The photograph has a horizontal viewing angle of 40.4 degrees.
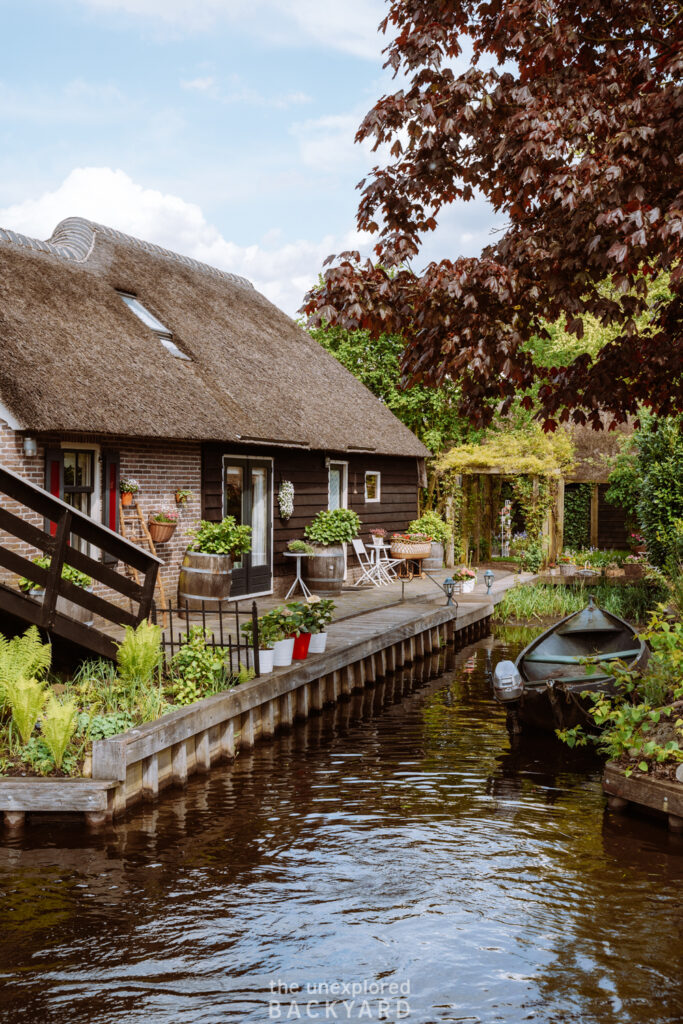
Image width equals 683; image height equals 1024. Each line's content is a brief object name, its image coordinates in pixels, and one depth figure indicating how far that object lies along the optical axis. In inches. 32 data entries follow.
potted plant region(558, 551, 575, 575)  870.4
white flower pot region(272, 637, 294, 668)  413.0
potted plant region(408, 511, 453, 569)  896.3
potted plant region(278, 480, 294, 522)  670.5
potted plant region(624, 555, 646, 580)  822.5
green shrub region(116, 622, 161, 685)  339.9
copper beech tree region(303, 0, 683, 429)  261.3
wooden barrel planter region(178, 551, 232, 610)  526.0
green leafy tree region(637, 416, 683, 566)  687.1
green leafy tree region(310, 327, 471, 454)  1024.2
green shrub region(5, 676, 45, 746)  298.5
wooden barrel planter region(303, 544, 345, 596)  660.7
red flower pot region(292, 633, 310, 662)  433.4
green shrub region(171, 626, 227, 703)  357.7
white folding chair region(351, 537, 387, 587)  772.0
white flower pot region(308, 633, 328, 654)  445.7
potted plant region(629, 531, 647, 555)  823.6
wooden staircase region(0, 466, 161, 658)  334.3
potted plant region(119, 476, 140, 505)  508.1
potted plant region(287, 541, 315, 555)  640.4
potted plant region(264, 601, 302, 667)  414.6
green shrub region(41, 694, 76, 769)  288.2
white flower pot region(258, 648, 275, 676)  395.9
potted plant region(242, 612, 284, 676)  397.4
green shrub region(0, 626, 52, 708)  313.0
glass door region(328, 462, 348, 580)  777.6
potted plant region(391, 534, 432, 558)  818.8
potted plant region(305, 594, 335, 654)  438.0
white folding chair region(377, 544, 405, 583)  784.0
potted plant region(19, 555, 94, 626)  401.4
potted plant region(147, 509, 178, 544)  521.7
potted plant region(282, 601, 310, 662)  430.0
